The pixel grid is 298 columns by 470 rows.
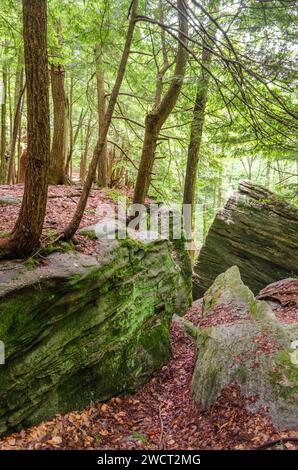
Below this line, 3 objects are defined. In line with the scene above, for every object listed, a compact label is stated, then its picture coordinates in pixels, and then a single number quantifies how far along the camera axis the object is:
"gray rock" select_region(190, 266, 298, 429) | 3.96
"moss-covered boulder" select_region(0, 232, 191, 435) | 3.93
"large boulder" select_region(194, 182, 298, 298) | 10.16
